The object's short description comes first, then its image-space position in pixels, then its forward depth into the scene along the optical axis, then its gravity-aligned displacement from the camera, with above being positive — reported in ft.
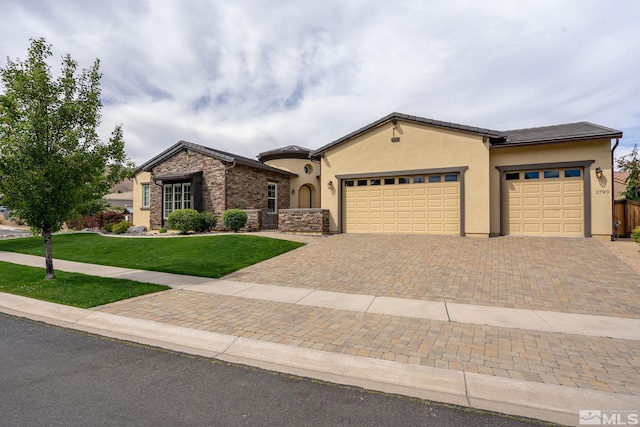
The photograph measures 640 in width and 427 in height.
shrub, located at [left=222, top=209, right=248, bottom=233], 56.13 -1.02
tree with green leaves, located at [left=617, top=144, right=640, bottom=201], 66.28 +7.06
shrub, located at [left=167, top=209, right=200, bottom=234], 56.95 -1.14
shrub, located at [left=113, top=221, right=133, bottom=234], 66.90 -2.76
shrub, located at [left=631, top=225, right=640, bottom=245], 35.35 -2.79
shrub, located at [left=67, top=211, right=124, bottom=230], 77.97 -1.41
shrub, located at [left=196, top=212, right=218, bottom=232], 59.31 -1.43
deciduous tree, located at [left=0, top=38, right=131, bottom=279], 24.29 +5.61
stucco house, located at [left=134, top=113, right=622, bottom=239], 42.86 +4.67
